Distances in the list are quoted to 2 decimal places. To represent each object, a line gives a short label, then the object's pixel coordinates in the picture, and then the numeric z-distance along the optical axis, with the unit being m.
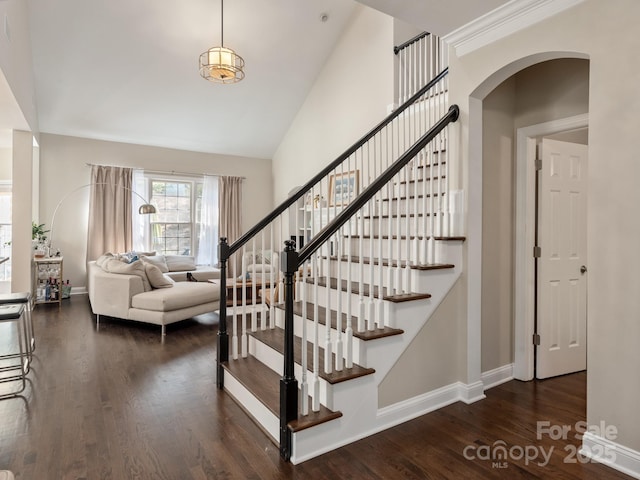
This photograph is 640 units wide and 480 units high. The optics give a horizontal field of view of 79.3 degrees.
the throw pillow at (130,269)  4.83
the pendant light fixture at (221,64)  4.68
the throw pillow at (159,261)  6.53
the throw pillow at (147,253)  6.95
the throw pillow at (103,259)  5.46
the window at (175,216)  7.89
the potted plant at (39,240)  6.18
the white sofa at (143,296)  4.56
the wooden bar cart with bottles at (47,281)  6.10
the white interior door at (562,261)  3.23
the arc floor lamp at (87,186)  6.36
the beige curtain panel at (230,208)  8.36
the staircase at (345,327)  2.13
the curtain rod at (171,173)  7.15
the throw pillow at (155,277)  4.92
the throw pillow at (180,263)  7.22
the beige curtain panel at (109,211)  7.06
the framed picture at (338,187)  6.29
